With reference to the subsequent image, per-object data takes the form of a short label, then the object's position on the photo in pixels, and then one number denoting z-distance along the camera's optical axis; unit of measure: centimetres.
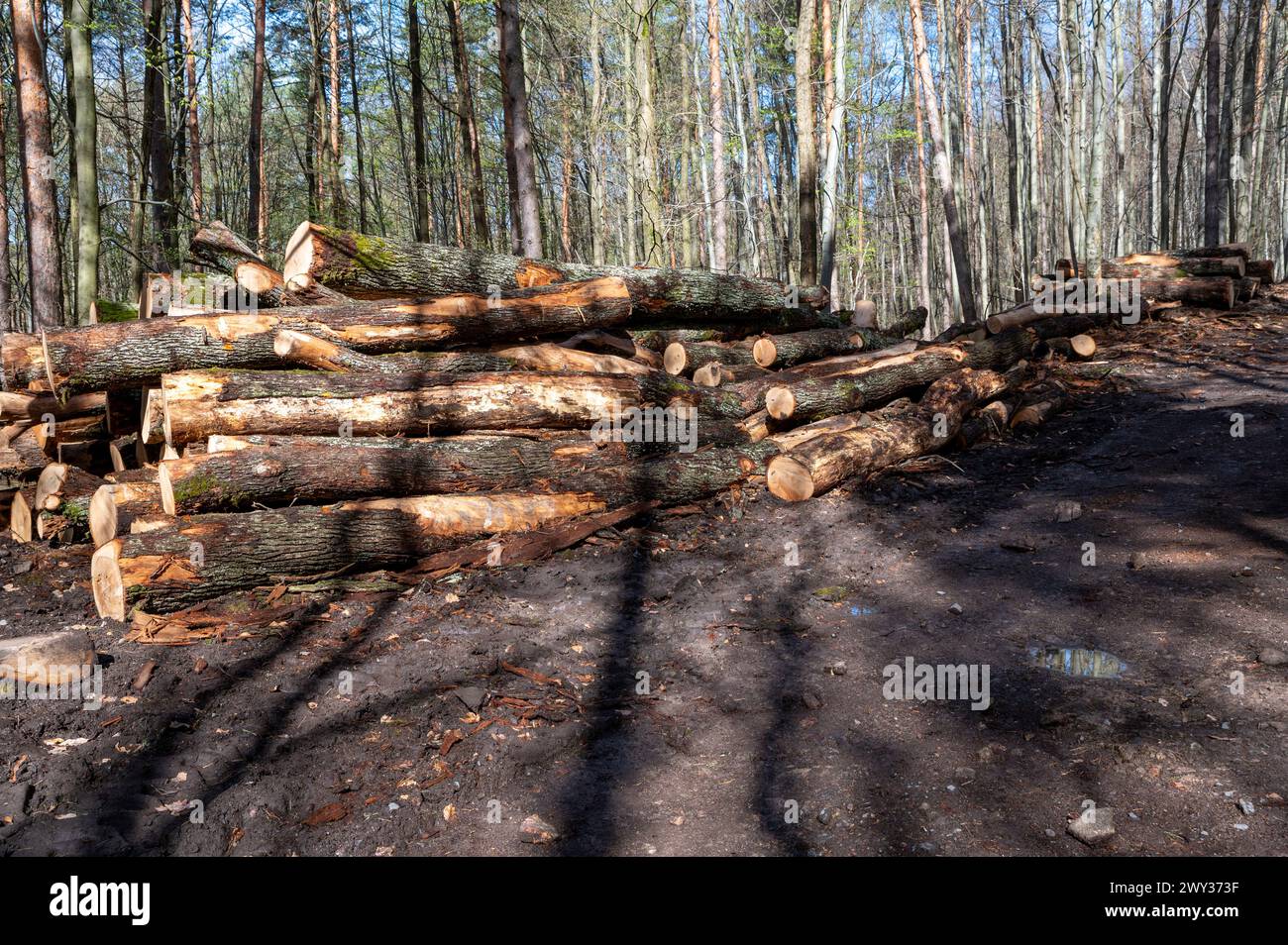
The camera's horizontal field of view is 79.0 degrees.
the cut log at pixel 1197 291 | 1148
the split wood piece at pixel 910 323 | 1403
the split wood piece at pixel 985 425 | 799
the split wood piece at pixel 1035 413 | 829
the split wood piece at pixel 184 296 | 677
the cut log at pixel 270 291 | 686
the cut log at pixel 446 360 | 630
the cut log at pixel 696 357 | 885
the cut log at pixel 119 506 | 538
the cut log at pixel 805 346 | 960
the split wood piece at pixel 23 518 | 655
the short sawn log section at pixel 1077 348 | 1024
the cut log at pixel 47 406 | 724
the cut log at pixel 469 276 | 689
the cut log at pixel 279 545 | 480
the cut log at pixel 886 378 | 786
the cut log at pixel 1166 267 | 1184
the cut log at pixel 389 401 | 571
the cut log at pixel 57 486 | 643
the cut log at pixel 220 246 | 746
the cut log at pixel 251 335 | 580
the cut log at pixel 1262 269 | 1257
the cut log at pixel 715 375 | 873
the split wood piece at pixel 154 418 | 604
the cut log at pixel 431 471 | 530
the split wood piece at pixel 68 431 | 717
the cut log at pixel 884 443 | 689
